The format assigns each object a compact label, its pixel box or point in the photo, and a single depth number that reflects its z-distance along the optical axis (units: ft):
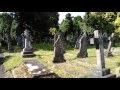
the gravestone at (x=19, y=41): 27.28
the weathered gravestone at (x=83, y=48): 17.20
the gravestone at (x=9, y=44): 24.06
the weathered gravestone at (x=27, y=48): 18.99
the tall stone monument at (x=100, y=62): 10.31
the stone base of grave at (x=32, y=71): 10.68
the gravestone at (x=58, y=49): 15.28
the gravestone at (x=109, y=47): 16.93
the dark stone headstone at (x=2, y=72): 12.87
